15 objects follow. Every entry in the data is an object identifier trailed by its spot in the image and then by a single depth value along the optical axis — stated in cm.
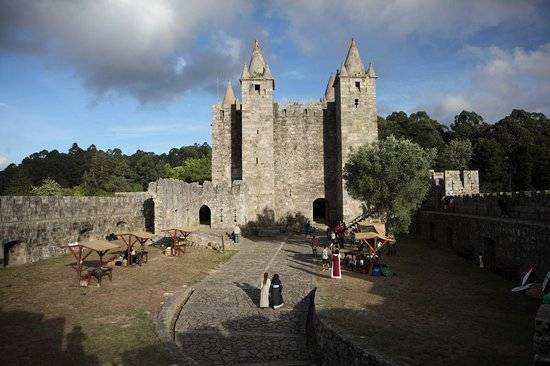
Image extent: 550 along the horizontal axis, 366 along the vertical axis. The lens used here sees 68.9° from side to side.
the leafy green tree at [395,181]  2033
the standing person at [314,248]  1988
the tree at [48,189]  4812
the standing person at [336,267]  1501
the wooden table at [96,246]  1389
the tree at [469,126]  6327
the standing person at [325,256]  1717
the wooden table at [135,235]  1736
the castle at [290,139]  3192
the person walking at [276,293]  1260
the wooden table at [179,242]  2081
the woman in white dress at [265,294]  1263
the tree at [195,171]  6257
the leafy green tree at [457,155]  5291
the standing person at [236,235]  2538
